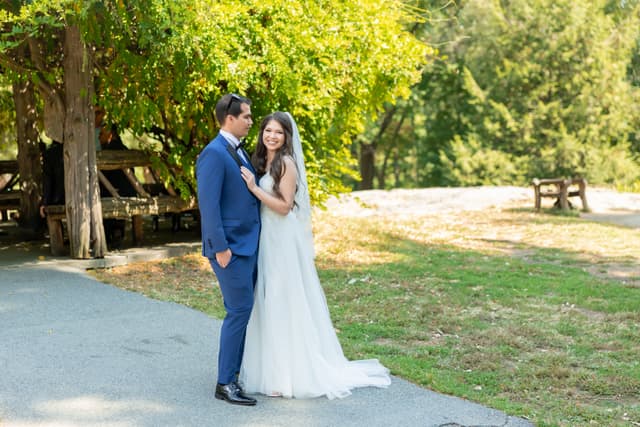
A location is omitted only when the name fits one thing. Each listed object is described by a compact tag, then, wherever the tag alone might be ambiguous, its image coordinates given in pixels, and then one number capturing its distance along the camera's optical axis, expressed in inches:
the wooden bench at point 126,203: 479.8
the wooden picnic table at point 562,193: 733.3
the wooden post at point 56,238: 480.1
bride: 221.1
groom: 208.1
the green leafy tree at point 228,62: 396.5
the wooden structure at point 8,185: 622.8
